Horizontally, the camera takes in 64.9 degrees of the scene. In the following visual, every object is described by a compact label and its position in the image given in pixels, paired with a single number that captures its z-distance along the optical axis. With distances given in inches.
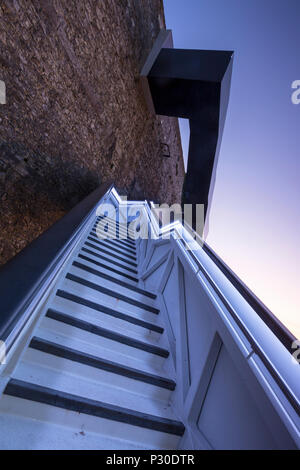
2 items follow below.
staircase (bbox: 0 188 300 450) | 36.8
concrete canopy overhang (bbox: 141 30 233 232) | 203.2
